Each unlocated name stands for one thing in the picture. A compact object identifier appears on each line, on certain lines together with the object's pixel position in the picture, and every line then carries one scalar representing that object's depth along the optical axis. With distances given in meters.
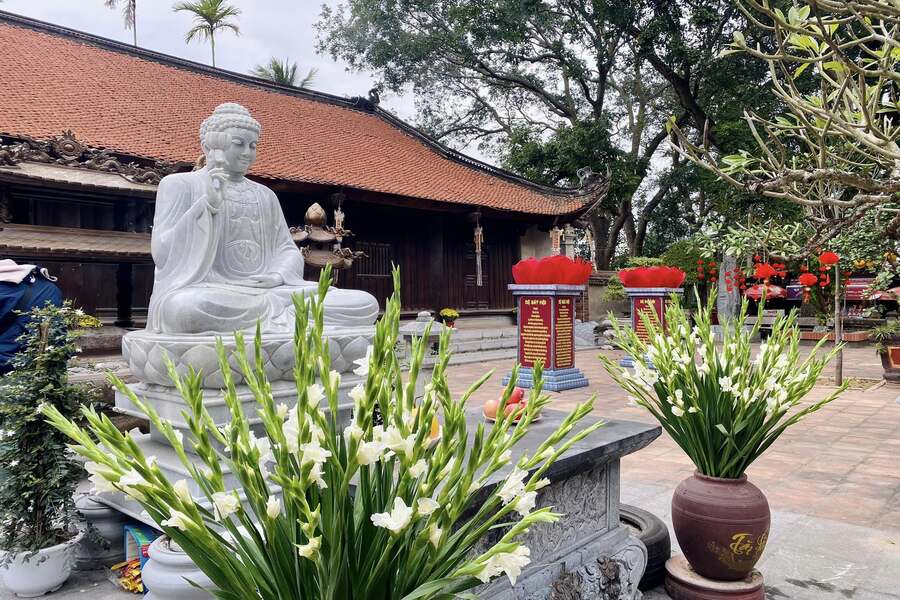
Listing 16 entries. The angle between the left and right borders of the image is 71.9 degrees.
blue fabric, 4.17
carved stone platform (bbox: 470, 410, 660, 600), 2.21
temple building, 7.62
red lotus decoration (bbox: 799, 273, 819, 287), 8.97
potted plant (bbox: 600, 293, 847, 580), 2.41
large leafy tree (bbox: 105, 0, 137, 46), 16.30
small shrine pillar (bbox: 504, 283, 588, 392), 8.12
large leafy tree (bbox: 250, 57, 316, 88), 18.78
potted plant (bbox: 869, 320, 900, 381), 8.57
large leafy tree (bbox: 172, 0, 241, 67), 16.83
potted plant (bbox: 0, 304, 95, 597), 2.57
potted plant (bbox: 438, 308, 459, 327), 12.08
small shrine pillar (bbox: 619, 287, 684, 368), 10.27
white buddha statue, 3.23
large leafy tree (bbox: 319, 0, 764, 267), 15.28
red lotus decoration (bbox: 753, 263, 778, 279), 8.25
